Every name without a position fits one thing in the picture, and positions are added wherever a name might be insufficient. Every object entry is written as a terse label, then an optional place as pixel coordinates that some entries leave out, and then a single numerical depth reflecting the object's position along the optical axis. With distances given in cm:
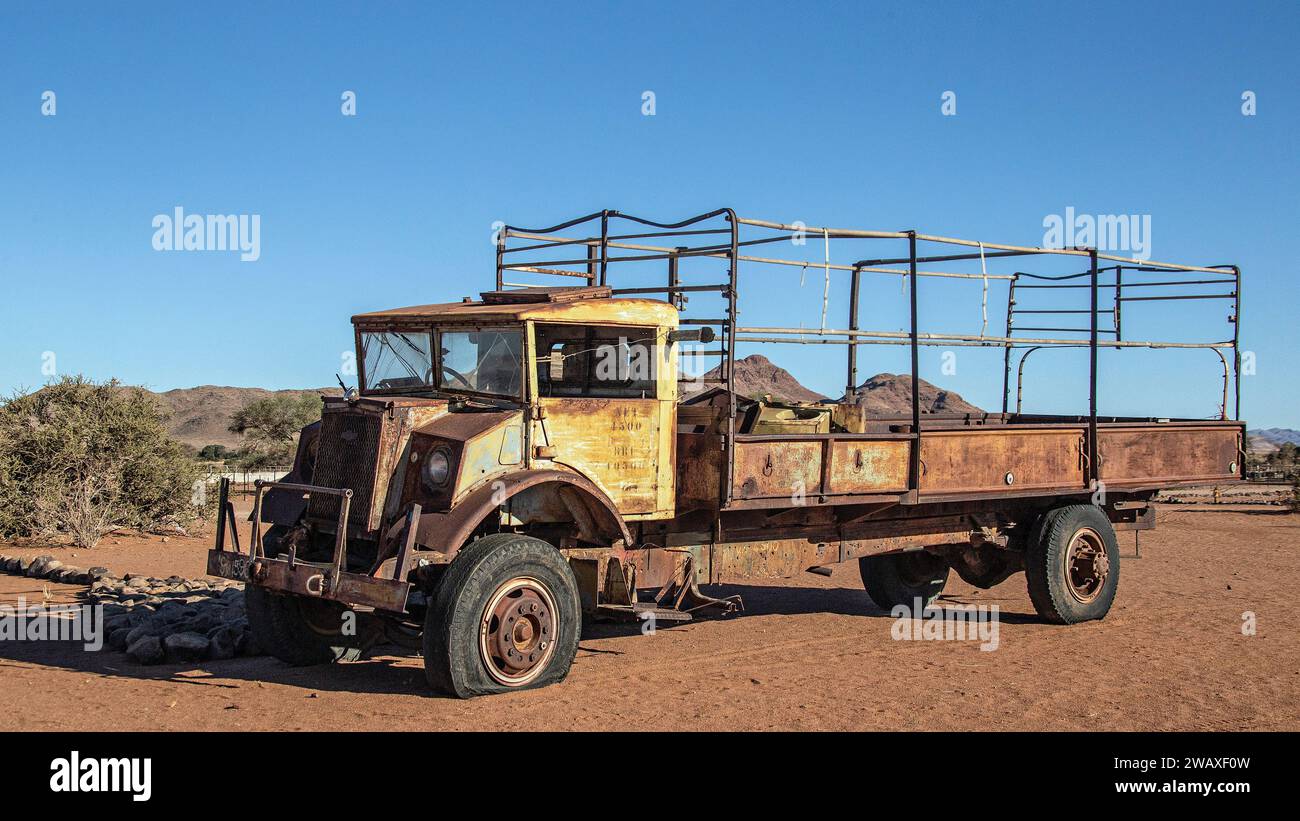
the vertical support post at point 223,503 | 820
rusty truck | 742
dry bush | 1720
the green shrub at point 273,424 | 4300
